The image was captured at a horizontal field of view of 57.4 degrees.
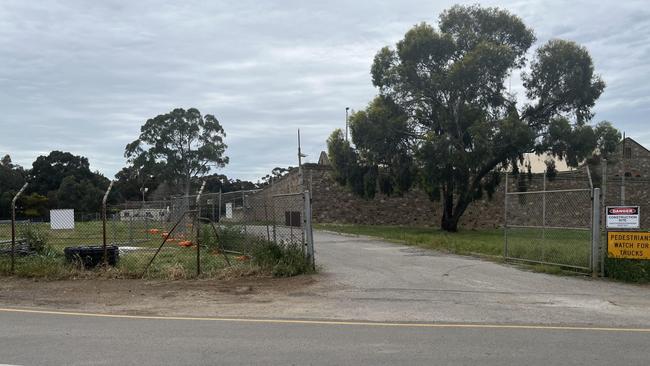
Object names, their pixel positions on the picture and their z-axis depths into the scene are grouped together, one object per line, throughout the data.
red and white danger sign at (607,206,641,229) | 13.57
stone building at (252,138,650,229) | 44.41
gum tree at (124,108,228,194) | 76.19
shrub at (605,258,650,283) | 13.38
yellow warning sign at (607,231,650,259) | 13.53
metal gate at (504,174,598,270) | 15.15
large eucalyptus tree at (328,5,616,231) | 32.41
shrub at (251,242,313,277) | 13.85
